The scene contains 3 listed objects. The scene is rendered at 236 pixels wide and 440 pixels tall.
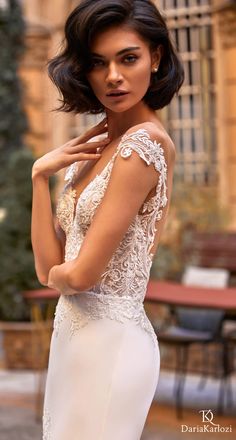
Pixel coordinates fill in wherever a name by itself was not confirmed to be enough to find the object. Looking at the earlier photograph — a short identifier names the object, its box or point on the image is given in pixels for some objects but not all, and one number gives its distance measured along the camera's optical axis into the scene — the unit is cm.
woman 268
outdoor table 722
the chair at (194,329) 853
